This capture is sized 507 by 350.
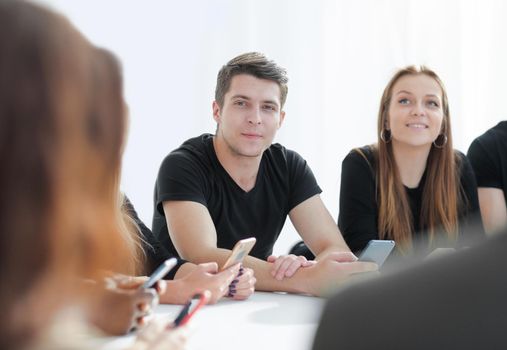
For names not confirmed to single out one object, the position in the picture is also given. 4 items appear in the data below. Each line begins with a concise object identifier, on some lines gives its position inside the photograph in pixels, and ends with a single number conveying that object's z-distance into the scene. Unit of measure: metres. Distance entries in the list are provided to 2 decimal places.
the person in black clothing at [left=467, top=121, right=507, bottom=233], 3.21
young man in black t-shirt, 2.54
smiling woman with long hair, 2.76
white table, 1.30
